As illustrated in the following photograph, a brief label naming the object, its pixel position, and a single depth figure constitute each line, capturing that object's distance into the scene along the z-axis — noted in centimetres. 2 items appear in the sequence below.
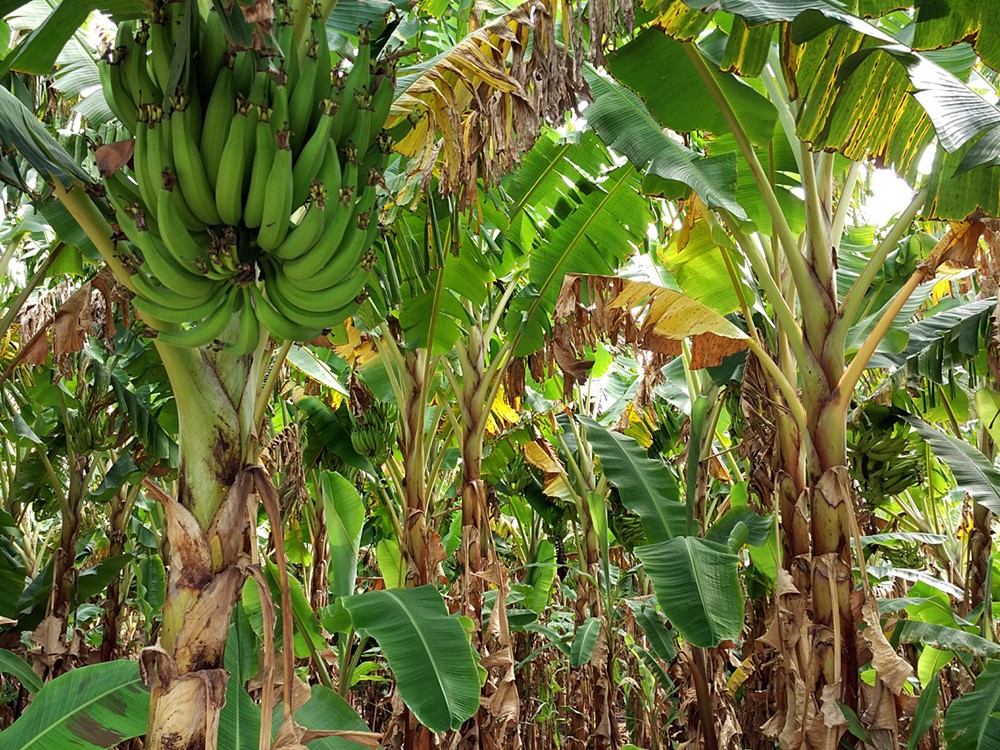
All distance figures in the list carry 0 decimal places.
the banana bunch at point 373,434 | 365
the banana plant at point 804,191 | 194
